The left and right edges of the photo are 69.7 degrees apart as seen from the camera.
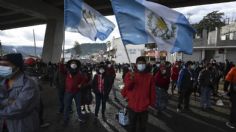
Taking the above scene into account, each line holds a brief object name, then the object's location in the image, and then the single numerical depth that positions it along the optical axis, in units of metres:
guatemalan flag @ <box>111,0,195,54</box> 3.88
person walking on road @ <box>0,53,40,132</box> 1.99
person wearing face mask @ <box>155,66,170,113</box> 5.53
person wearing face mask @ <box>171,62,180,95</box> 7.84
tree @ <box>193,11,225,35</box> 37.62
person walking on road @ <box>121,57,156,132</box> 3.13
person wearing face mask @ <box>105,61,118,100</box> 5.10
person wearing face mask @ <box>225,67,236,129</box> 4.43
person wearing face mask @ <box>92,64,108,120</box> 4.97
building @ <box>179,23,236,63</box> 21.62
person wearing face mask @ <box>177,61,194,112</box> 5.76
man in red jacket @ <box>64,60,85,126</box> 4.54
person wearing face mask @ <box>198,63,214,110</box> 6.03
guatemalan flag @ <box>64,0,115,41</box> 4.83
